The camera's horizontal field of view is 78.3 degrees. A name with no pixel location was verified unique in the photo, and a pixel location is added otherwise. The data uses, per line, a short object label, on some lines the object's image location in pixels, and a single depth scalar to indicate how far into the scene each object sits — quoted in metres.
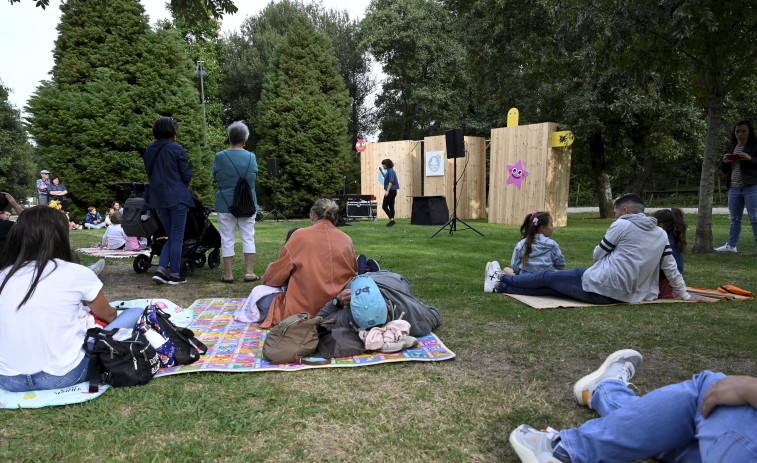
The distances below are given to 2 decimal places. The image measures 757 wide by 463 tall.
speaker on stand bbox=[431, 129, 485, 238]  9.89
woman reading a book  7.06
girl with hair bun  5.21
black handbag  2.68
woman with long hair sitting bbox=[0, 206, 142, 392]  2.44
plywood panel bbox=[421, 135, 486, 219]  16.59
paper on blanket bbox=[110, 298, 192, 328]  4.07
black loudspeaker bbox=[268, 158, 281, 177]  17.94
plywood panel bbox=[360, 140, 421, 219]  18.16
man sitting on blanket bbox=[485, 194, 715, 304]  4.44
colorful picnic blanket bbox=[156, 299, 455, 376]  3.10
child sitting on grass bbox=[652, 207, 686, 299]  4.88
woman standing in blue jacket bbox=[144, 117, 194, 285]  5.48
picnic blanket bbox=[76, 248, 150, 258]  8.49
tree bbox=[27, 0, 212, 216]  16.06
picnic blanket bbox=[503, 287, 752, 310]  4.66
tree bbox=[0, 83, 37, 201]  31.02
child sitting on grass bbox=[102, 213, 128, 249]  9.27
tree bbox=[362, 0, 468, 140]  25.38
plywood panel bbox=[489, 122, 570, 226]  12.73
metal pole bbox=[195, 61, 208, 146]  20.72
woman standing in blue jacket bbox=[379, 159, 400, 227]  13.49
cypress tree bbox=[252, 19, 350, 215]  21.22
